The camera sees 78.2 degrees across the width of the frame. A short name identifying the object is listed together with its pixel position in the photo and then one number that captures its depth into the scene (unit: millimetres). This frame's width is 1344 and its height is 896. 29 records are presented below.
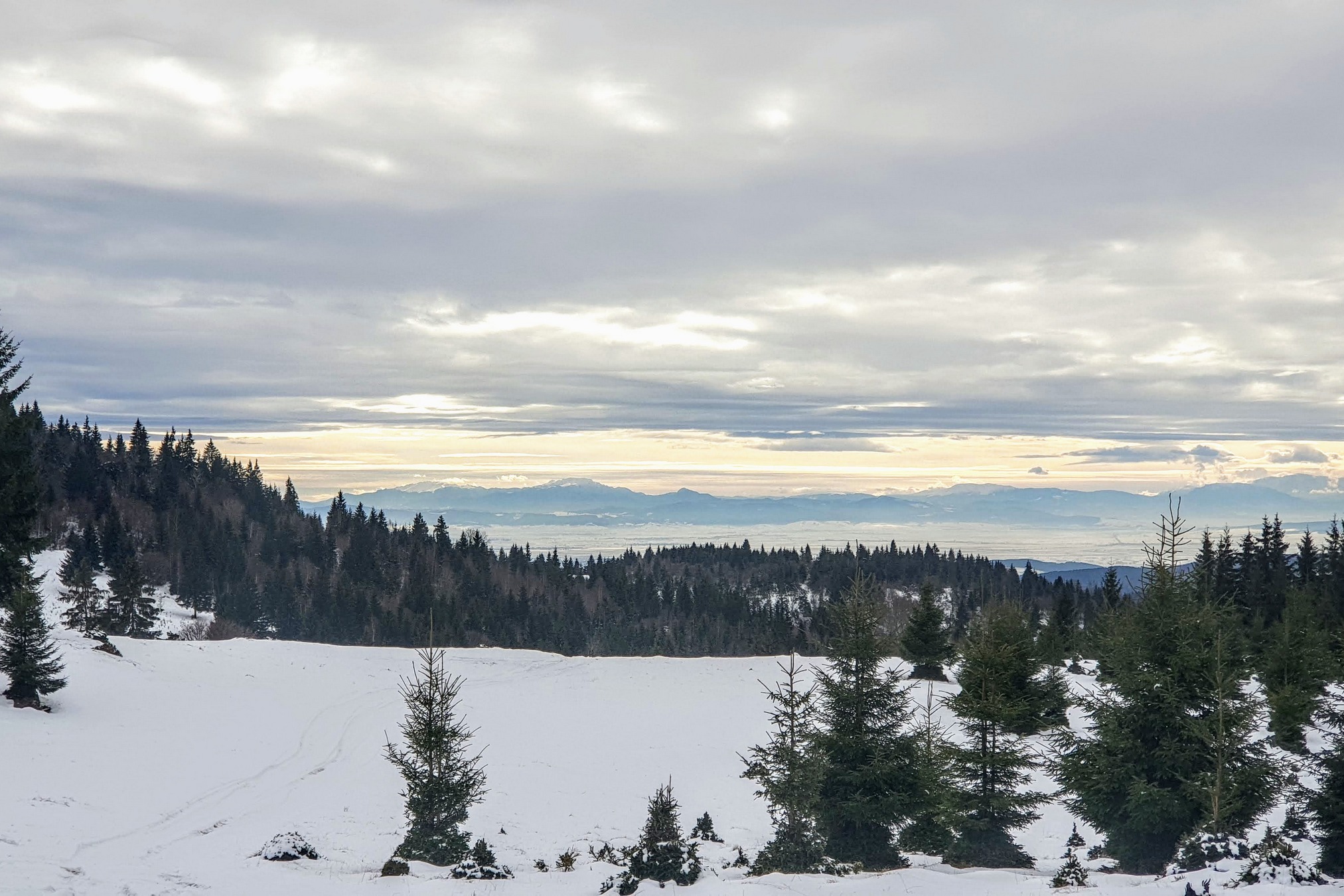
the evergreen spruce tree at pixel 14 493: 33094
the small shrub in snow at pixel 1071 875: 14427
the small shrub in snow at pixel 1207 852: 14070
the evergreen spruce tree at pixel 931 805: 18344
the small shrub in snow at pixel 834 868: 16702
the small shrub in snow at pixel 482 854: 18156
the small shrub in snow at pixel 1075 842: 22922
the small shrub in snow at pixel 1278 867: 12578
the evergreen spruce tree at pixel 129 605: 69125
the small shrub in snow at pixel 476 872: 16781
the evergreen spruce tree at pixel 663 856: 16016
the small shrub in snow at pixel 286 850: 18266
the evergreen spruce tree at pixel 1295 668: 28094
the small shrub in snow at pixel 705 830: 24578
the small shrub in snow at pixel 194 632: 79938
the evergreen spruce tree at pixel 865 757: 18156
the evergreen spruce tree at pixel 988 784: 19406
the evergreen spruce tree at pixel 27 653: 28094
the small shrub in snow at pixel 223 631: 79750
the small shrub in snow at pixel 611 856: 18355
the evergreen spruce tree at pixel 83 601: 62156
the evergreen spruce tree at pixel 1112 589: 65888
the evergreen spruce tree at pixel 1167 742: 16953
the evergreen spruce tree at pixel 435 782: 18797
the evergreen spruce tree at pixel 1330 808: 14734
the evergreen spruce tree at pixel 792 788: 17469
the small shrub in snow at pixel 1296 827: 16531
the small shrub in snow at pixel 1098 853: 20406
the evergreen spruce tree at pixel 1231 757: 16453
